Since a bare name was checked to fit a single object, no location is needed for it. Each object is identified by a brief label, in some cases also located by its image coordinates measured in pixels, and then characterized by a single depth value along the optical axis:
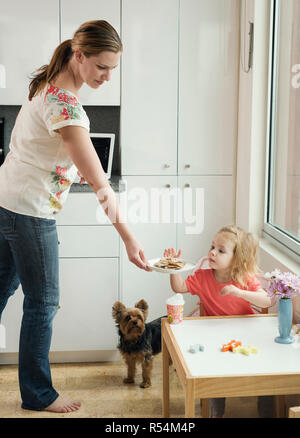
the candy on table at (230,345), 1.82
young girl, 2.22
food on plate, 2.10
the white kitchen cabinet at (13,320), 2.89
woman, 1.87
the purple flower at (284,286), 1.91
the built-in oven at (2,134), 3.23
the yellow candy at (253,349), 1.82
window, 2.57
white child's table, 1.64
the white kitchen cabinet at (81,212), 2.84
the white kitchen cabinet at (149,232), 3.10
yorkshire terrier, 2.60
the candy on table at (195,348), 1.82
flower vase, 1.90
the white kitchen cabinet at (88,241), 2.87
